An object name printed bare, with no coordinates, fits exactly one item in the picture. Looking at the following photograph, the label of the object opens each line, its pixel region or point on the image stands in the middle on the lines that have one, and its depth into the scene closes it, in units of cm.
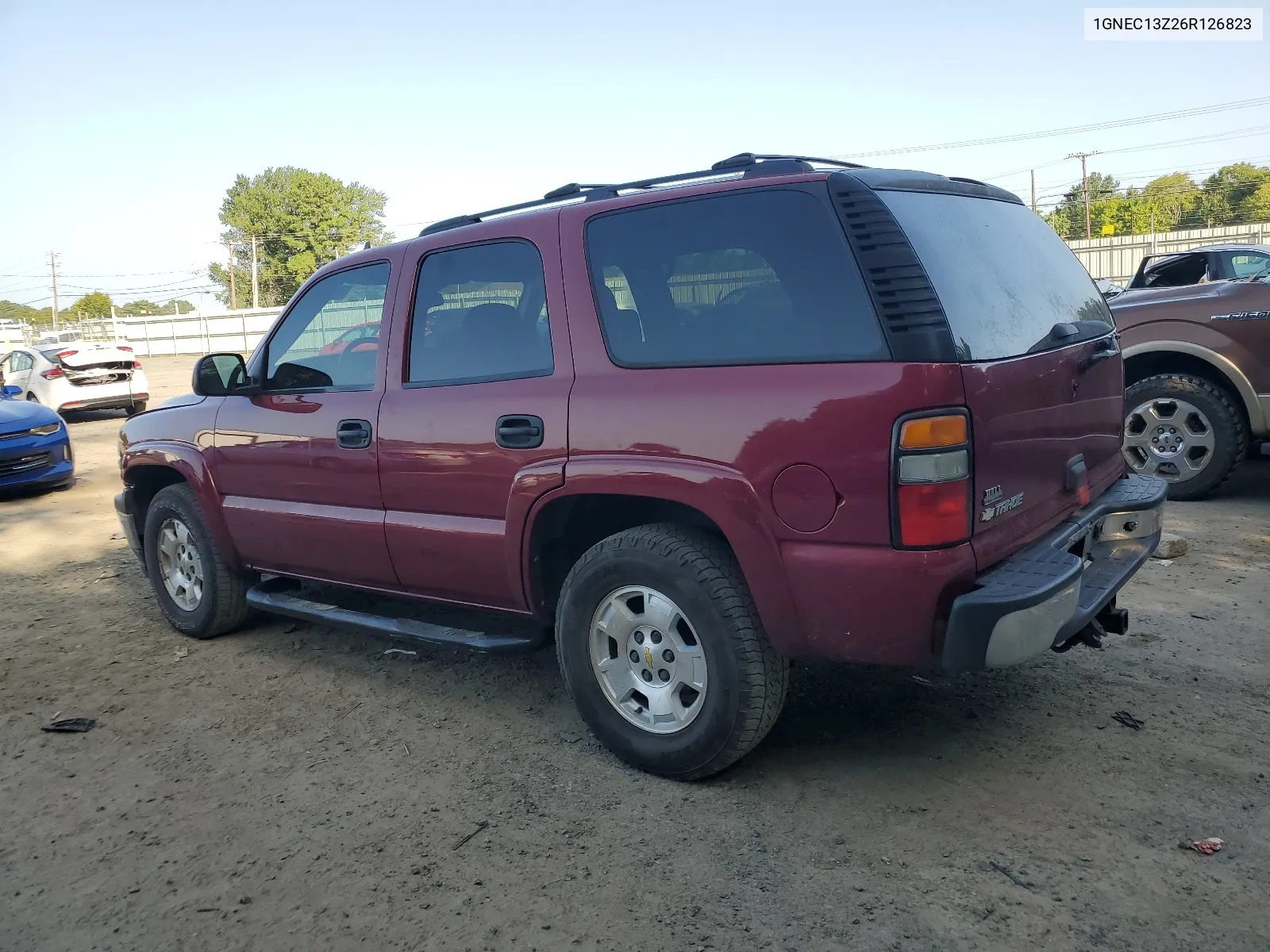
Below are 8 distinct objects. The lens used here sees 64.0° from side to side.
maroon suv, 286
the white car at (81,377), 1695
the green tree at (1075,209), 7106
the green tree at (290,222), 8744
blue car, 1012
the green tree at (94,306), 9756
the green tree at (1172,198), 7106
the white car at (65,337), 3732
